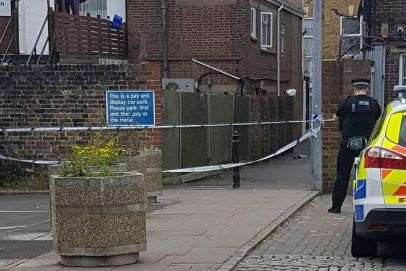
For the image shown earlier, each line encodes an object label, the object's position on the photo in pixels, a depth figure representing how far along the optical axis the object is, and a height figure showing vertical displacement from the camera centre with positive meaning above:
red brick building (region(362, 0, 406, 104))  18.81 +1.47
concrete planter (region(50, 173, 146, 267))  7.86 -1.09
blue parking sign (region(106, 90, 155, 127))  15.09 -0.04
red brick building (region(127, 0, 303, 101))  24.17 +2.06
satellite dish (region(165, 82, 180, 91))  22.28 +0.56
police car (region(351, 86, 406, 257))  7.74 -0.78
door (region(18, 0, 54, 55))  23.20 +2.50
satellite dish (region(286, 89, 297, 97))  28.65 +0.40
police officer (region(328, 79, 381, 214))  11.53 -0.28
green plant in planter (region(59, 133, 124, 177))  8.12 -0.56
